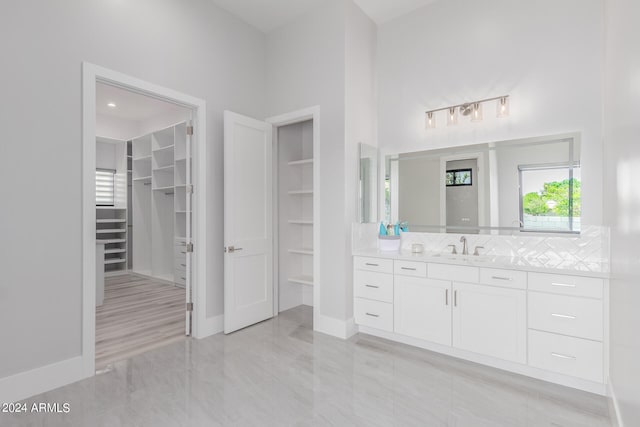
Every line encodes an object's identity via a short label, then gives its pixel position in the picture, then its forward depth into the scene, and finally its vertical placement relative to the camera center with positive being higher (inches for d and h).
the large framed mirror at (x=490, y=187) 107.1 +9.9
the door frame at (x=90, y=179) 97.8 +10.5
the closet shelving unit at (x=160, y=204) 219.1 +7.6
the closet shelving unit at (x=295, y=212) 165.3 +1.0
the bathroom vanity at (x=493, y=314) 88.0 -31.3
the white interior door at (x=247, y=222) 132.4 -3.4
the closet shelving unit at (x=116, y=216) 252.7 -1.5
